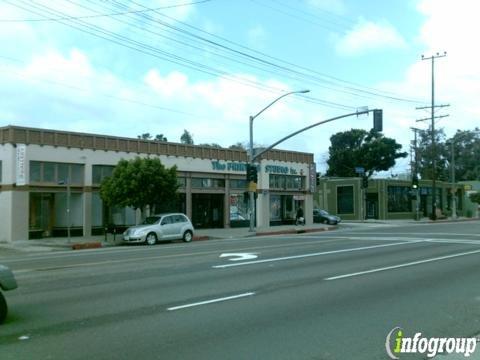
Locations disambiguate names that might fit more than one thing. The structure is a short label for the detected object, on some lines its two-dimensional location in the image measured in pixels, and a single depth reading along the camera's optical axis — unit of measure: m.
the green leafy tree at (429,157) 94.75
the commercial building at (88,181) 27.42
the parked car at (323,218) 47.31
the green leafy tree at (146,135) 83.45
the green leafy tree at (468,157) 106.19
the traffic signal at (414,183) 54.30
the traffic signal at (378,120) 29.31
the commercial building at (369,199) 59.19
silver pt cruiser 26.41
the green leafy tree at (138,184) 27.38
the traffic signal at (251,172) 34.62
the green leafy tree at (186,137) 90.75
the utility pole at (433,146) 55.44
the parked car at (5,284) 8.19
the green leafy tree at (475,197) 71.72
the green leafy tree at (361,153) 87.25
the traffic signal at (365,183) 51.41
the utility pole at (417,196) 54.41
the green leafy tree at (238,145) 85.45
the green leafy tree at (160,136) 81.50
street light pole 35.09
